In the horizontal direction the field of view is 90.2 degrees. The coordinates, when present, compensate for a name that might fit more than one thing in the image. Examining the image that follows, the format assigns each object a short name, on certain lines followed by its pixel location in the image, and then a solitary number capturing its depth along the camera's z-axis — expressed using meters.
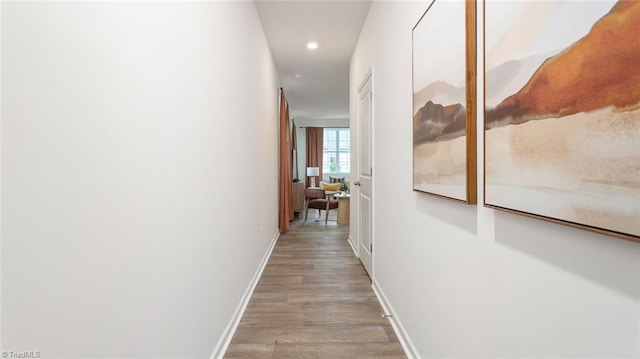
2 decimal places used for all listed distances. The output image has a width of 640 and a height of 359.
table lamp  9.12
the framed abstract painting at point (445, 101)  1.14
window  10.47
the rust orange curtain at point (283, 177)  5.13
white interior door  3.14
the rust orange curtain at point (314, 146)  10.28
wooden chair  6.23
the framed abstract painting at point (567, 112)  0.59
